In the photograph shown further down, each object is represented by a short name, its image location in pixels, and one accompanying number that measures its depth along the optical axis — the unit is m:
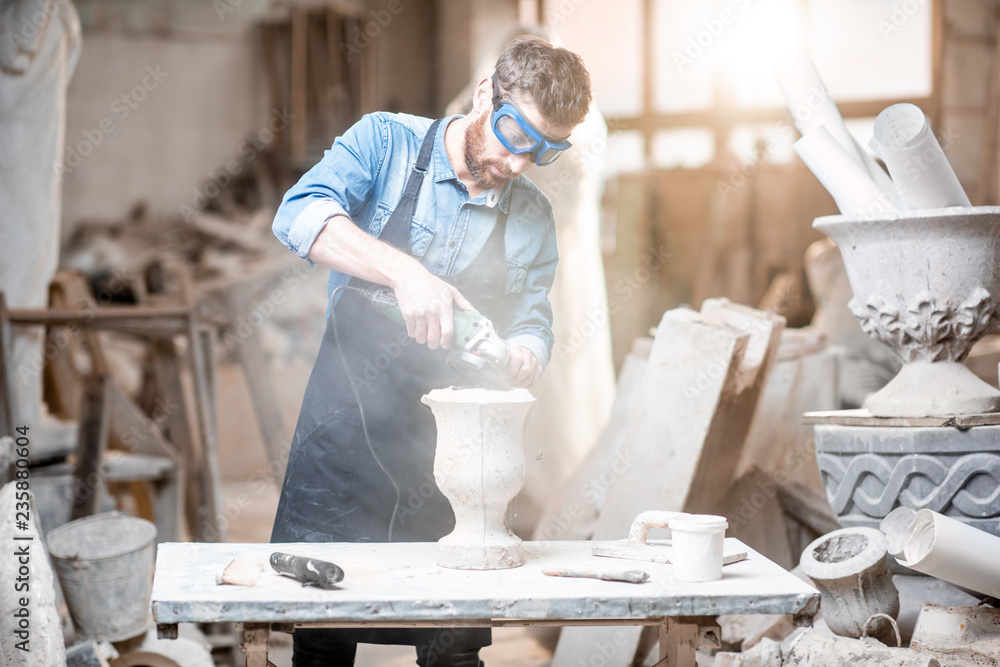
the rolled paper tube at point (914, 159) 2.88
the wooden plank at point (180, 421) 5.13
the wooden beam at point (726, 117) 7.64
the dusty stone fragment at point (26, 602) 2.45
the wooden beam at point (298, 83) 9.87
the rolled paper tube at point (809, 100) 3.20
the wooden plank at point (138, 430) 4.84
